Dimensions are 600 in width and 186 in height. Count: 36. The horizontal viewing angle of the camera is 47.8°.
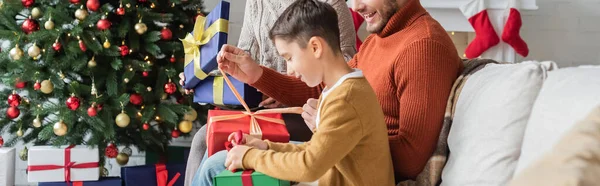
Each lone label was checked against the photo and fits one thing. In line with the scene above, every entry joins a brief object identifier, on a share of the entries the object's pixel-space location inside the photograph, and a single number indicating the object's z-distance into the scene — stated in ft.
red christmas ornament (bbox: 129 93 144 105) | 9.73
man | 5.05
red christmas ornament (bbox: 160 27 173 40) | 9.76
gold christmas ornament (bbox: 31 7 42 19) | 9.34
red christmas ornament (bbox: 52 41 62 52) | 9.25
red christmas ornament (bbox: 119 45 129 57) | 9.46
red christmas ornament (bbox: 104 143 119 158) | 9.90
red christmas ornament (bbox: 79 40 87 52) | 9.25
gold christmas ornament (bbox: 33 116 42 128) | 9.61
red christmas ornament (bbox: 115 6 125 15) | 9.45
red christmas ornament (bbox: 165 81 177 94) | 9.81
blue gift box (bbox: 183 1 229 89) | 6.03
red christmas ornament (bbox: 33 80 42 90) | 9.32
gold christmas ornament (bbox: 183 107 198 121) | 10.04
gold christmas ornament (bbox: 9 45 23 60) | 9.27
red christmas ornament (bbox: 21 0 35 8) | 9.37
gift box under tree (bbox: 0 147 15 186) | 10.09
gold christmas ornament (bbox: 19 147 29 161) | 10.18
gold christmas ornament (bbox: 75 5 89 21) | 9.28
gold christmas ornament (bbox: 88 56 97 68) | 9.43
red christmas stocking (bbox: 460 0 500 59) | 11.21
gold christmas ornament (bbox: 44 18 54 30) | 9.20
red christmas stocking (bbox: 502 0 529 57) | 11.19
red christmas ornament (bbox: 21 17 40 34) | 9.29
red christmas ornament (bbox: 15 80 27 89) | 9.43
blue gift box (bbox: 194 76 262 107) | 6.93
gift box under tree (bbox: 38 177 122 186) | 9.46
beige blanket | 5.10
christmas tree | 9.35
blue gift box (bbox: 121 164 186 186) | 9.80
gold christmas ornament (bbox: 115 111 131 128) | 9.52
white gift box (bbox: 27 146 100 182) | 9.39
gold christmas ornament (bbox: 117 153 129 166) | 10.33
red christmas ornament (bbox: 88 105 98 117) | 9.31
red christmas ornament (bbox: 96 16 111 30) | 9.25
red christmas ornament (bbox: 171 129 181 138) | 10.21
